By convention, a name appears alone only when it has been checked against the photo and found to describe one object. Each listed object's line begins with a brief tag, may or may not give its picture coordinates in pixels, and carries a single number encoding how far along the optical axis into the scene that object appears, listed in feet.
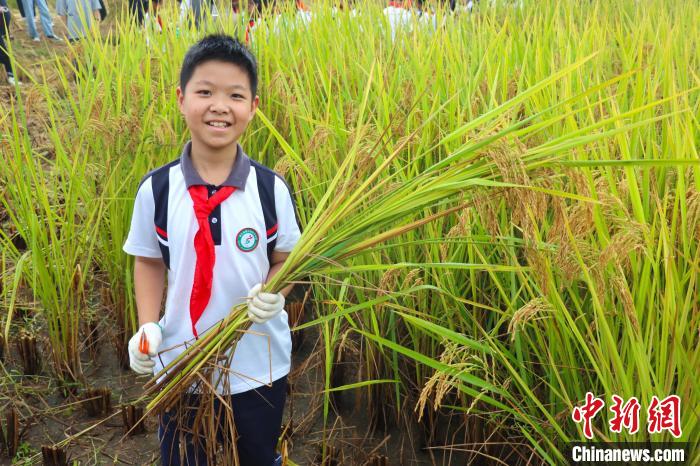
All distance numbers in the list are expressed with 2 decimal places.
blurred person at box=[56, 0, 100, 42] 11.51
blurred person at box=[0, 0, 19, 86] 19.77
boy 5.57
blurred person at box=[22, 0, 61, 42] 27.37
